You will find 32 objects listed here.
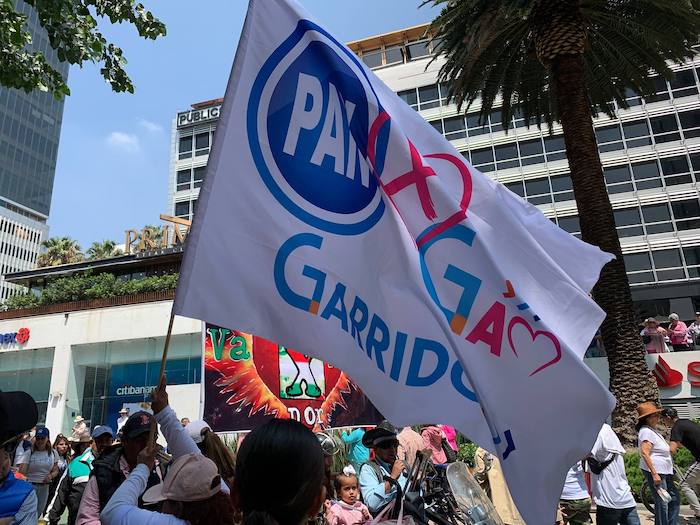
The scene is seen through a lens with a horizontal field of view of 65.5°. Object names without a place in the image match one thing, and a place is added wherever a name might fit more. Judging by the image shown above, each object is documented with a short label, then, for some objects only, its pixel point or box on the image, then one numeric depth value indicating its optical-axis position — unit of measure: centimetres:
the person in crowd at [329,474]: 470
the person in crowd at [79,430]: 795
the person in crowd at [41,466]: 866
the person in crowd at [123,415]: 1467
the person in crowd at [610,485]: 569
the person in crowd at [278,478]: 159
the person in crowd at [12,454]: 243
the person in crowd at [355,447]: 645
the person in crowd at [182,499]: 209
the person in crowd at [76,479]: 507
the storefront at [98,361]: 2350
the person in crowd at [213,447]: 352
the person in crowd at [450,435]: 964
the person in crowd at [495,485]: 838
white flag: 270
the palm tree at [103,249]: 4197
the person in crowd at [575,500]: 585
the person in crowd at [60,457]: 954
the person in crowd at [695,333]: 1855
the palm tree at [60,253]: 3991
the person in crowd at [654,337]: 1855
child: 462
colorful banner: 872
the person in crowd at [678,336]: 1862
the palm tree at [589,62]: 1167
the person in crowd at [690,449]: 684
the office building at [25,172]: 10212
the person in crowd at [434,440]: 683
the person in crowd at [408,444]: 618
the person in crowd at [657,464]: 654
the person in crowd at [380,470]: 438
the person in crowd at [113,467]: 307
